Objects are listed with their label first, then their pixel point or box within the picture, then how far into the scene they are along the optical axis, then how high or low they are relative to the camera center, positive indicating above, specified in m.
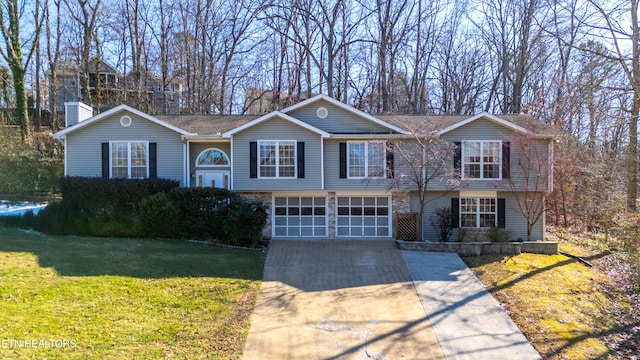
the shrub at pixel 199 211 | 15.23 -1.41
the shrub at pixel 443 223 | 17.00 -2.12
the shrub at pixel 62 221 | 16.06 -1.86
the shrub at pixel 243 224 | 14.97 -1.86
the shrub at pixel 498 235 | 15.89 -2.47
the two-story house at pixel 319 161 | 16.72 +0.51
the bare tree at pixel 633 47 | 13.33 +4.42
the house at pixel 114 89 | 28.95 +6.64
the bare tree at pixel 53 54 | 28.52 +8.68
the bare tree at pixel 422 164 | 16.08 +0.34
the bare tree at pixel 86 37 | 27.41 +9.58
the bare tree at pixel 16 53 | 25.19 +7.67
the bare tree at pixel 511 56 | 27.95 +8.22
